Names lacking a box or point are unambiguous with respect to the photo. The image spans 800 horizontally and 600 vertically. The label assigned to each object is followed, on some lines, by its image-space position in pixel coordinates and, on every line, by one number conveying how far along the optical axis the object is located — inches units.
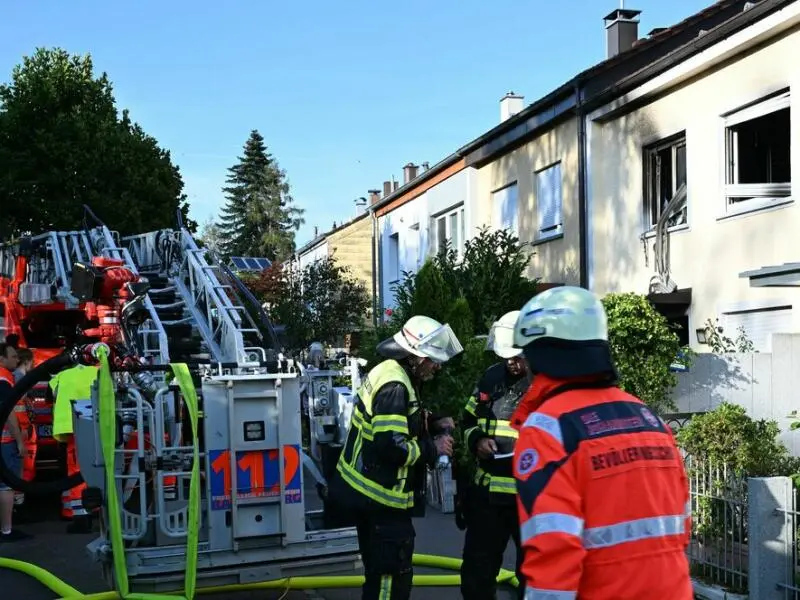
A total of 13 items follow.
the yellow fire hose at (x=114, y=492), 191.5
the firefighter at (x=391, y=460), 168.4
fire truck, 204.4
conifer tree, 2297.0
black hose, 243.6
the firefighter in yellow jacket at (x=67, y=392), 307.3
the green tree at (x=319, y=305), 889.5
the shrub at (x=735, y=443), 245.1
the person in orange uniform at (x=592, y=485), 87.6
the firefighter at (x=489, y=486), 181.3
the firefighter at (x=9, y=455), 318.7
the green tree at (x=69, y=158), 885.8
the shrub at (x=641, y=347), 315.0
